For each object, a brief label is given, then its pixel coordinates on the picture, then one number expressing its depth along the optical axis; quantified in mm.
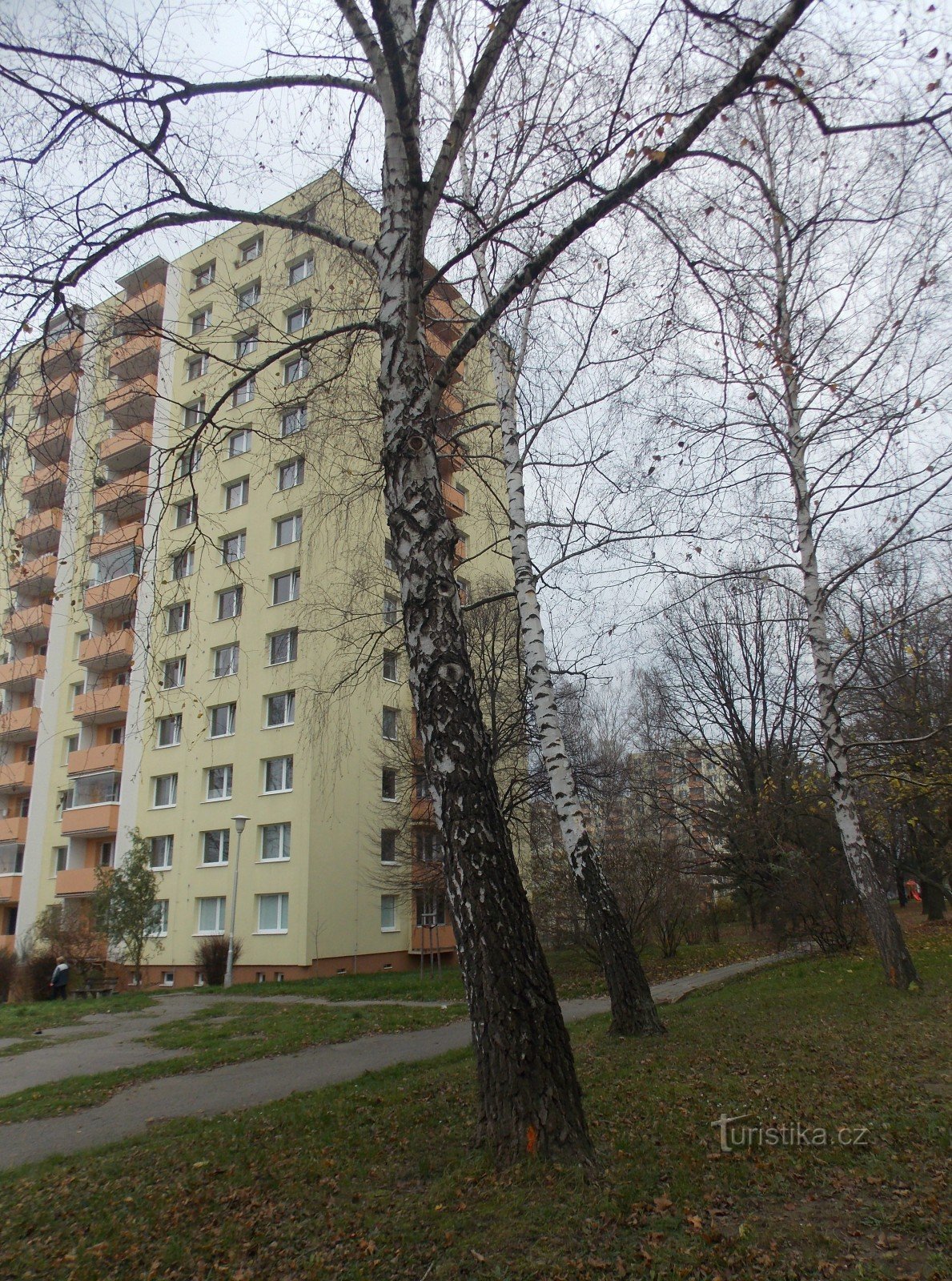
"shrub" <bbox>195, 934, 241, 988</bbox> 20922
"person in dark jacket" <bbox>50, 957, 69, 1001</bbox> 19609
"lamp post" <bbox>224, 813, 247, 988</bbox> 20031
